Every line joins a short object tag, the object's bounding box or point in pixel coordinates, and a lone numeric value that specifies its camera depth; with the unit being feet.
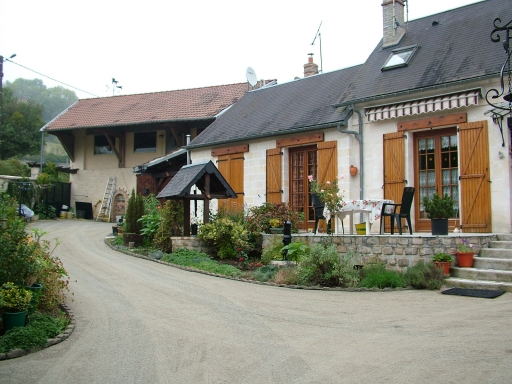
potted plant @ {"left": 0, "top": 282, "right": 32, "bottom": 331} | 16.84
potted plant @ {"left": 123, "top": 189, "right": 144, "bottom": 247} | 39.70
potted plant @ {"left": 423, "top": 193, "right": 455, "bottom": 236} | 27.25
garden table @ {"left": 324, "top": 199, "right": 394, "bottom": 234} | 29.43
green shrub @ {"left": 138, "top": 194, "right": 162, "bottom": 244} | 39.52
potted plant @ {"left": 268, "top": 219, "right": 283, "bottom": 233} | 34.09
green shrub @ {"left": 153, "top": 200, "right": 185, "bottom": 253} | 37.32
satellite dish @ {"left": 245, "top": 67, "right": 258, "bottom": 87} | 59.31
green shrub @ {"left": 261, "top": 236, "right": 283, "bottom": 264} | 31.68
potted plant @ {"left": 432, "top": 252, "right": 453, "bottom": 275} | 25.41
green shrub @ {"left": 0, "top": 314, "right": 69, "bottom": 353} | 15.85
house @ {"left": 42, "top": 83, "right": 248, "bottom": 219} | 64.54
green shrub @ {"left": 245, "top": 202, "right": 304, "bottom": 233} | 35.40
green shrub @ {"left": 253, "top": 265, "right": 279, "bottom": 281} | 27.73
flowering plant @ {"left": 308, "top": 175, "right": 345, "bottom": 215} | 30.27
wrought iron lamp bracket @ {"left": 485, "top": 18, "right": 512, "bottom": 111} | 29.51
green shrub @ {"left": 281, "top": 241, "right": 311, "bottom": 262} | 30.45
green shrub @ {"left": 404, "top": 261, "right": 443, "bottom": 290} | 24.27
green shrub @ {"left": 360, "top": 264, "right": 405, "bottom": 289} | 25.08
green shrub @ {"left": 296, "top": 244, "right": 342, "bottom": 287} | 25.90
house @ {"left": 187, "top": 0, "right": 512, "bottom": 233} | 30.96
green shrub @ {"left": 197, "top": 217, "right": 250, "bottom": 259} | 33.76
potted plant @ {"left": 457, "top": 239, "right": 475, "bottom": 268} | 25.86
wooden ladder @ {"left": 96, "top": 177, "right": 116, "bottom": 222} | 68.74
